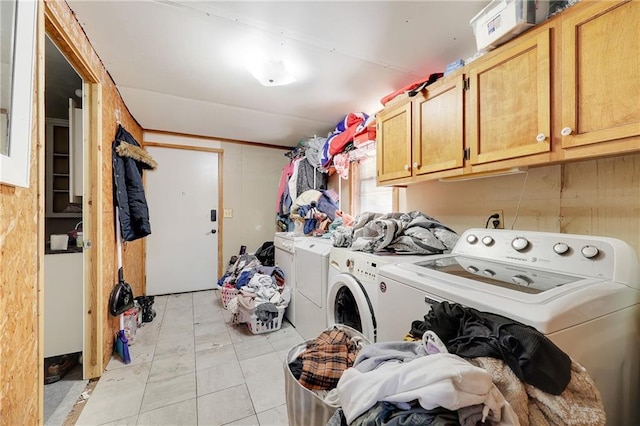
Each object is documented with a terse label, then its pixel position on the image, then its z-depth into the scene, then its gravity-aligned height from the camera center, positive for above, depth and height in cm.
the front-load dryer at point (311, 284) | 195 -61
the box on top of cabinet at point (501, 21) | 108 +88
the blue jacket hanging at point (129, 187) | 207 +22
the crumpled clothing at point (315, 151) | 318 +79
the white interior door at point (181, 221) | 335 -12
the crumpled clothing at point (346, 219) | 250 -6
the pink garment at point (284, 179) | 347 +48
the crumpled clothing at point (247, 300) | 235 -83
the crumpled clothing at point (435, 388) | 48 -35
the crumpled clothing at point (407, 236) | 153 -15
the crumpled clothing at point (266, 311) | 233 -92
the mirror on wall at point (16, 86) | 82 +43
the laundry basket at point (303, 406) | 87 -70
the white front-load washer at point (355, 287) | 137 -45
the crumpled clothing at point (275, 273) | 276 -68
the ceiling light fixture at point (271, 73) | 176 +101
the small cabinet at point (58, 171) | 261 +45
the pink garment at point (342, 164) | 267 +54
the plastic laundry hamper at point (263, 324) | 233 -105
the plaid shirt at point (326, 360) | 95 -60
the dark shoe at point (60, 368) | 166 -109
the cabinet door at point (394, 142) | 179 +54
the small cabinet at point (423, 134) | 144 +53
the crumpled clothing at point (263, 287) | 244 -74
